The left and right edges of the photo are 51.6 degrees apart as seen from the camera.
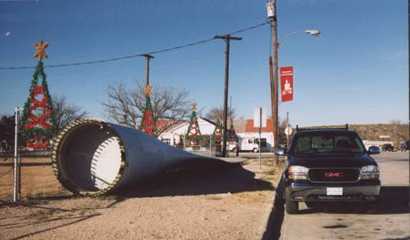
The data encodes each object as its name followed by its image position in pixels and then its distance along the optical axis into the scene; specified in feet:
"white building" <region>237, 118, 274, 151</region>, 232.53
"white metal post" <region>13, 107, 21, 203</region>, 29.34
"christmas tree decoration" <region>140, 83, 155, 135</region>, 104.12
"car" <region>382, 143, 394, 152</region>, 182.56
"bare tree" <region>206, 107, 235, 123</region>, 343.05
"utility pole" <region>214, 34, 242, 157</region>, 114.01
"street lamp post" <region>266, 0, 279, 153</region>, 71.15
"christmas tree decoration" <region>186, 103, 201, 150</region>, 137.67
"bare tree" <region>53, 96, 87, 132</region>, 213.99
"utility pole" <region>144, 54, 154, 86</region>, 120.98
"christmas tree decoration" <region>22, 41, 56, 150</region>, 56.18
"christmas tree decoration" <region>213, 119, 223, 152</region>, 128.97
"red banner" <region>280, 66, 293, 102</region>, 68.95
